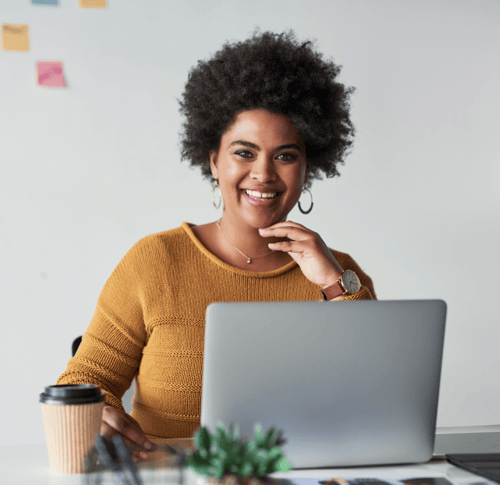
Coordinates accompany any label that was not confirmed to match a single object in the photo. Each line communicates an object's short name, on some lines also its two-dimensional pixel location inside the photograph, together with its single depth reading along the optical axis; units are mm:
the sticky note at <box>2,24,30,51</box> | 2178
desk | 798
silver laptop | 777
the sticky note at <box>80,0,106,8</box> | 2229
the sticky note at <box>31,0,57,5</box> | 2193
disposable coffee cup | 811
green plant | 711
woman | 1320
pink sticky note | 2215
